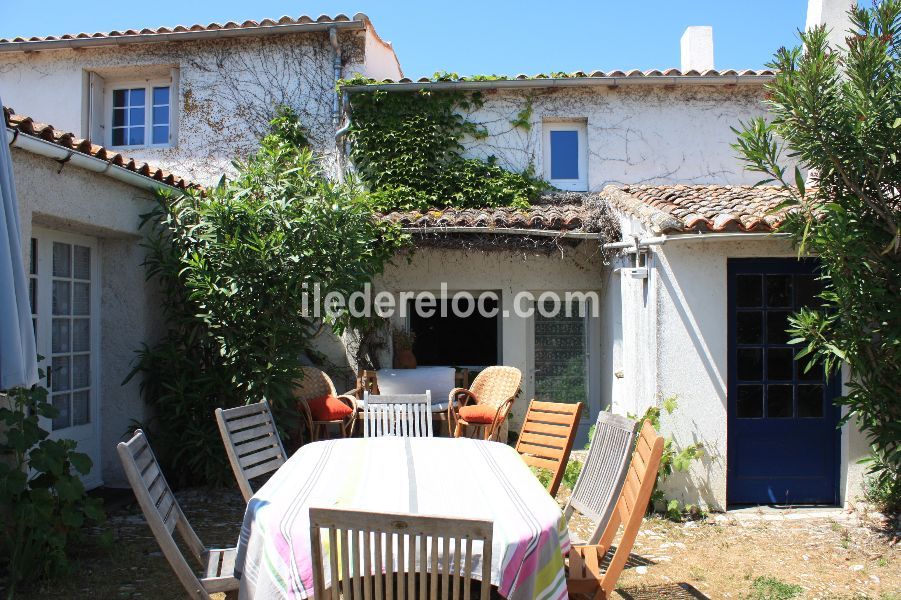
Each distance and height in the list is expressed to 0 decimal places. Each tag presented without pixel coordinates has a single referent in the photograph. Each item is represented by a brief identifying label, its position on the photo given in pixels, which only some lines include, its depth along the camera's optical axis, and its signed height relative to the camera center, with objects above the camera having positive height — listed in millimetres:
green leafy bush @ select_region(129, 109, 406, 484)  7176 +267
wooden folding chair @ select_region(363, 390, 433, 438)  6797 -1063
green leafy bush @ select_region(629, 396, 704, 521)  6742 -1516
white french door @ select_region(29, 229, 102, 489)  6590 -191
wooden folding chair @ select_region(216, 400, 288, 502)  4793 -969
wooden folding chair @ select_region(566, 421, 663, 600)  3609 -1334
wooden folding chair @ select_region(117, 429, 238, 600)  3287 -1097
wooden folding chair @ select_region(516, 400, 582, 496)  5102 -970
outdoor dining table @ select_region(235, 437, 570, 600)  2992 -970
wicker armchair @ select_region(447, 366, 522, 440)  8984 -1122
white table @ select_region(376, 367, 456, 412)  9633 -999
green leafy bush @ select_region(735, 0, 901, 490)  5531 +1022
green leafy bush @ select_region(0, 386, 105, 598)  4676 -1320
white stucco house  8156 +2470
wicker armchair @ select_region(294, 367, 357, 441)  8656 -1135
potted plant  10359 -603
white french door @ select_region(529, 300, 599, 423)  10656 -706
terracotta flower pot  10352 -738
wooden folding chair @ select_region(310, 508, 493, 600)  2576 -952
